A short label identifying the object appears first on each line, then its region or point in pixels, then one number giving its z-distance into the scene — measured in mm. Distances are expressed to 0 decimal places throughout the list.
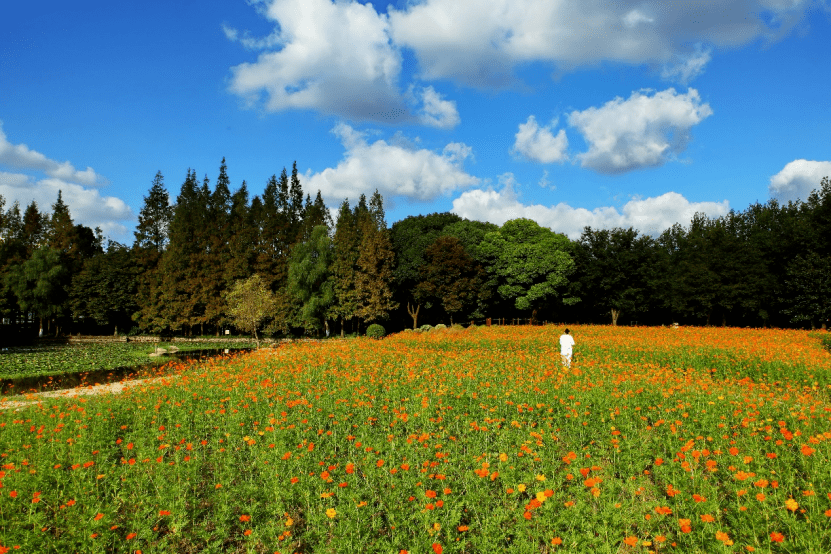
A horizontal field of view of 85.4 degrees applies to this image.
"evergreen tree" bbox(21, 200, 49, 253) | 57281
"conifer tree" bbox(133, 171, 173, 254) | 56938
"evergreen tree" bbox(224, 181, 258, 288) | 48625
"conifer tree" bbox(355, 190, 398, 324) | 46969
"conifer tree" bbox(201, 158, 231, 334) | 48406
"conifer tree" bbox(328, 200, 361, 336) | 47375
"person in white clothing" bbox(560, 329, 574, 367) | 15672
